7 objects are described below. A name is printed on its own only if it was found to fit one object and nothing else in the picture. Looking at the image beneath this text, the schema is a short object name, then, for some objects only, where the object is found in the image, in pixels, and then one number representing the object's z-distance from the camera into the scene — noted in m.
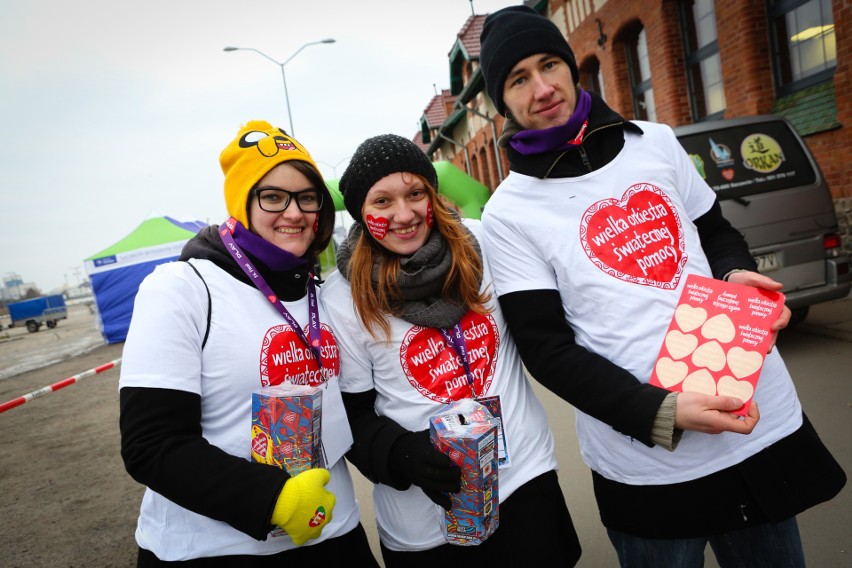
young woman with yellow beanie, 1.34
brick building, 6.72
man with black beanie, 1.44
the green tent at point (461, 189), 11.17
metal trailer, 29.83
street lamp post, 22.19
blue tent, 13.76
